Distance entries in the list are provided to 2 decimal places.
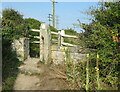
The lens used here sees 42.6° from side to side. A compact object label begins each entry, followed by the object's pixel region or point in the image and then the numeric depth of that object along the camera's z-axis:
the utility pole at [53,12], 22.96
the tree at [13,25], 8.47
